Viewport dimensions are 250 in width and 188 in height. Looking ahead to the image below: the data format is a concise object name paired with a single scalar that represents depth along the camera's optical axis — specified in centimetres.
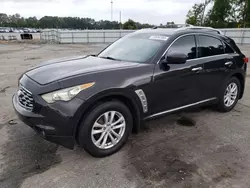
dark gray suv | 254
